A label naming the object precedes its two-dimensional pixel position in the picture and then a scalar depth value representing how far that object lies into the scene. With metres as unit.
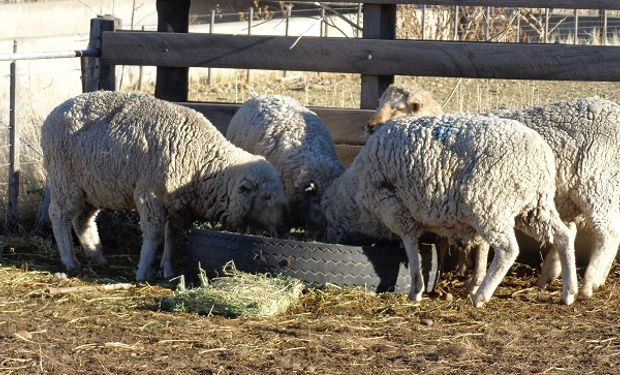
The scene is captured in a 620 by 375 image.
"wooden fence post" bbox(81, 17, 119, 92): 10.43
